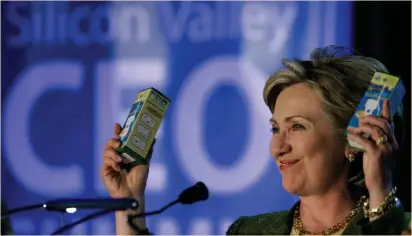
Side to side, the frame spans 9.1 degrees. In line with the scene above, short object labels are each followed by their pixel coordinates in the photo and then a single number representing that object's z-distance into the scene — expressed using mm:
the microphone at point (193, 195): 3556
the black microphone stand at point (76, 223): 3489
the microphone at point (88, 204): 3514
